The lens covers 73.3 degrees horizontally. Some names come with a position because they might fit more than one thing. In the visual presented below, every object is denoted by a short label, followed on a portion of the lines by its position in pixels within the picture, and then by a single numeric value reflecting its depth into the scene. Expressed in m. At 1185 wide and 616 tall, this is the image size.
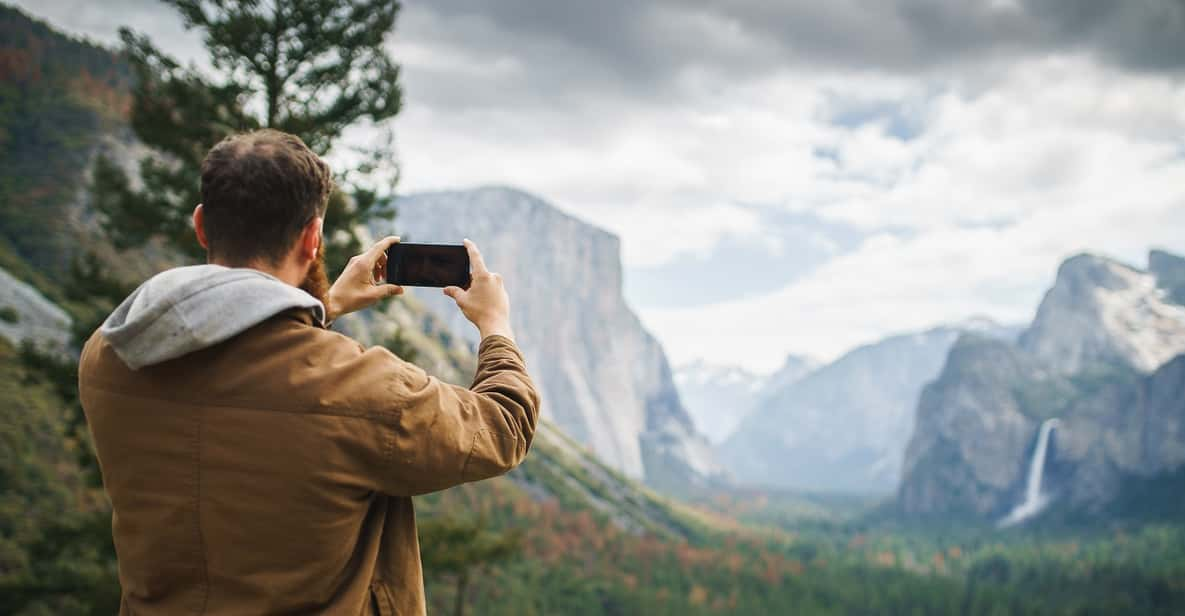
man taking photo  2.19
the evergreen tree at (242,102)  13.77
